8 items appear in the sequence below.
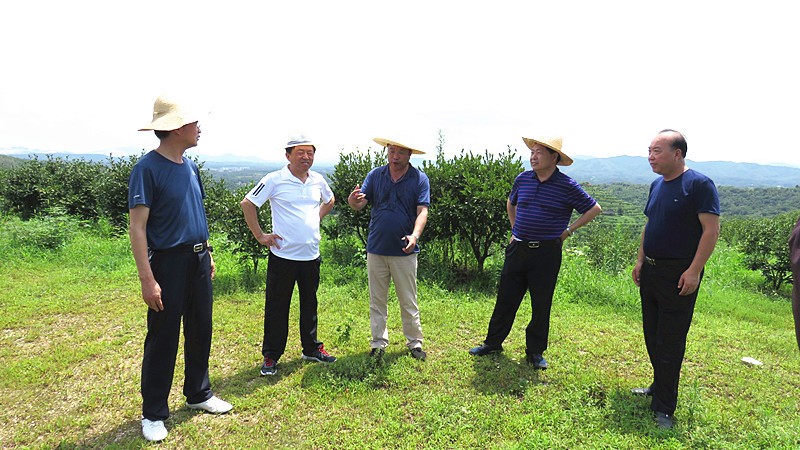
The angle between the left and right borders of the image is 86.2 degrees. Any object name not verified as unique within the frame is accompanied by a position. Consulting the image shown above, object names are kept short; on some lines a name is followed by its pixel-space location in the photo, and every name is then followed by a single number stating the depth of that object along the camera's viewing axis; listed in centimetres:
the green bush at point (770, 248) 854
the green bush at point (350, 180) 737
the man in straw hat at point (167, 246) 273
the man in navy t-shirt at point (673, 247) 290
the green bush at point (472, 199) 633
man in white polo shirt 364
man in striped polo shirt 375
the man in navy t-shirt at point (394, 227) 380
